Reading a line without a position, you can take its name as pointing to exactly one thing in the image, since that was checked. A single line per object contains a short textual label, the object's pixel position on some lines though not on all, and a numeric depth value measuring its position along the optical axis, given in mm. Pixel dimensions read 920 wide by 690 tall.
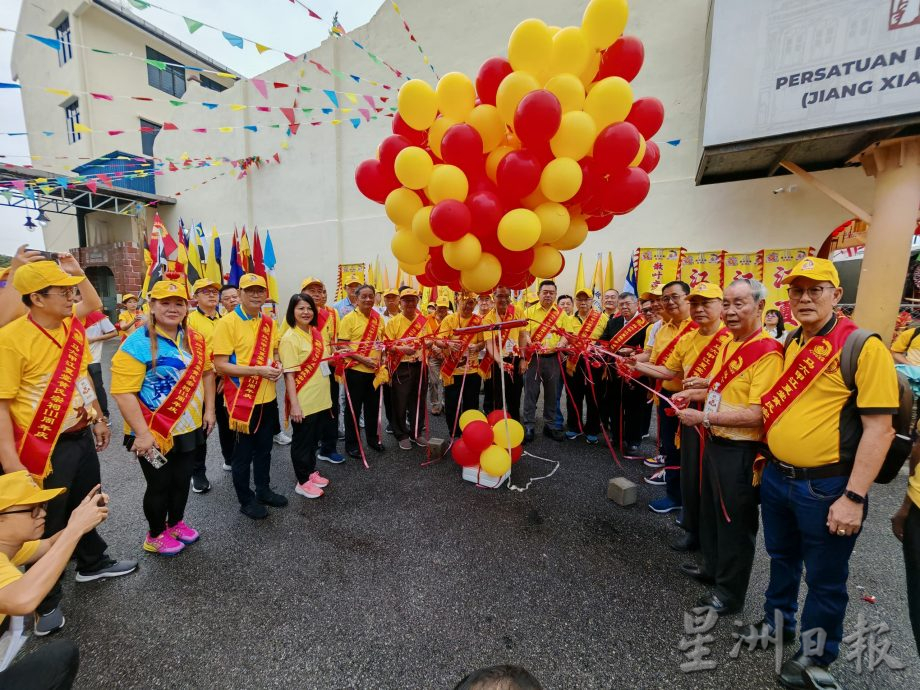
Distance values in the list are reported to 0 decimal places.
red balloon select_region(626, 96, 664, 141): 2523
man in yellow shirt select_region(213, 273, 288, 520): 3062
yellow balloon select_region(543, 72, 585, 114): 2240
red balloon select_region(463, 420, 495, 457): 3498
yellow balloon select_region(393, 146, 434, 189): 2385
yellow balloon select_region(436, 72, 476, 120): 2449
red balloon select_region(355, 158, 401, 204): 2770
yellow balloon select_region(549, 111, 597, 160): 2219
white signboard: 4977
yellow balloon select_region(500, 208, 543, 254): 2324
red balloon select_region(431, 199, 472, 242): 2270
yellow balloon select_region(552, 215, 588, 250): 2771
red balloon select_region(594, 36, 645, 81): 2348
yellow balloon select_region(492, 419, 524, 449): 3486
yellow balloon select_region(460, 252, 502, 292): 2604
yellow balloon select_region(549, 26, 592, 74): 2232
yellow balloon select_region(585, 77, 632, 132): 2236
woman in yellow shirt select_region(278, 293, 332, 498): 3385
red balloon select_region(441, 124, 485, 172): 2330
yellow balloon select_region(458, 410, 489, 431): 3715
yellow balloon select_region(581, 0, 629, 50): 2156
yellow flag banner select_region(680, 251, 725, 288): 7129
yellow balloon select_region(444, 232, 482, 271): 2438
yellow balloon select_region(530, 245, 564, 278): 2707
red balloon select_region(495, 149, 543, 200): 2275
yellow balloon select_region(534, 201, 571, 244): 2432
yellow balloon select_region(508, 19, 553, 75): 2242
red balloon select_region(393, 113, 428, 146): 2734
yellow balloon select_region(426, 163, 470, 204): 2348
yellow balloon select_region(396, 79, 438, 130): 2436
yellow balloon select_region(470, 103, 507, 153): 2463
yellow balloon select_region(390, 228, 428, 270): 2762
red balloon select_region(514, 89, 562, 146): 2068
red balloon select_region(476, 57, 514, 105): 2510
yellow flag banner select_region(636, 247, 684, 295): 7578
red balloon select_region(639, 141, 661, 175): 2771
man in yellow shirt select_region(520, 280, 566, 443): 4969
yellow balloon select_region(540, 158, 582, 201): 2258
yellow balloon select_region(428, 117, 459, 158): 2576
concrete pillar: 5254
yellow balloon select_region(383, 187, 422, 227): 2602
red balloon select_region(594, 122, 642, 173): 2203
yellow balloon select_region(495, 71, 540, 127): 2221
